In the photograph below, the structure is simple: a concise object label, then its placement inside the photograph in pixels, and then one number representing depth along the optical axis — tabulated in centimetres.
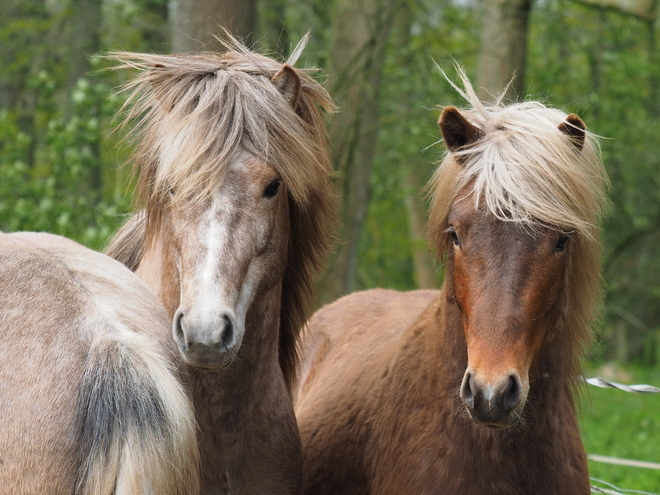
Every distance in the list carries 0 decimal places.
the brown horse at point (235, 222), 562
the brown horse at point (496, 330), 572
